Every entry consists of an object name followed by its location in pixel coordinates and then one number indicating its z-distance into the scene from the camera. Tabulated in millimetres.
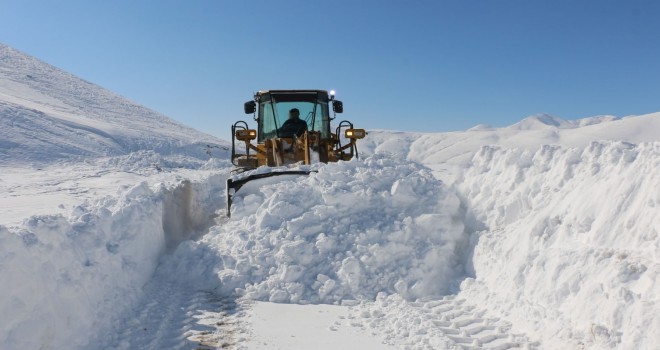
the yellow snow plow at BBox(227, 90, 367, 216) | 9656
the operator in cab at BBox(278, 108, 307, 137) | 10125
